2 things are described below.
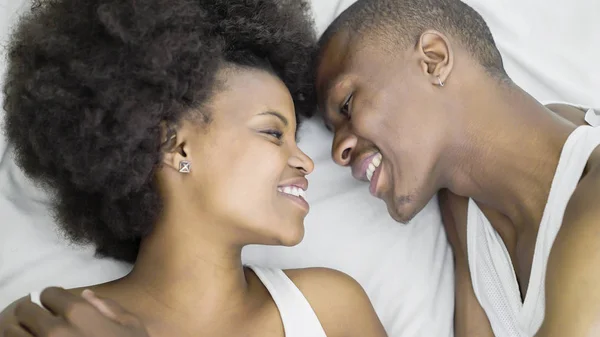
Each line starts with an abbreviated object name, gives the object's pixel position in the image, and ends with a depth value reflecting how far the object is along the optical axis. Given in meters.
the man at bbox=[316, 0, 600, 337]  1.50
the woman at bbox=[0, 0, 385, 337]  1.29
